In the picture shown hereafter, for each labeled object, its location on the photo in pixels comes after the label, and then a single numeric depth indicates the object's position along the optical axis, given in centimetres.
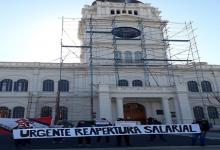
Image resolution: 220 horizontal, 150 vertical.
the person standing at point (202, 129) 910
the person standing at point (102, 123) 1300
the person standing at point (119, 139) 919
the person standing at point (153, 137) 1091
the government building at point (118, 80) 2043
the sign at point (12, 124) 1377
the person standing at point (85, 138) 945
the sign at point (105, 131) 898
